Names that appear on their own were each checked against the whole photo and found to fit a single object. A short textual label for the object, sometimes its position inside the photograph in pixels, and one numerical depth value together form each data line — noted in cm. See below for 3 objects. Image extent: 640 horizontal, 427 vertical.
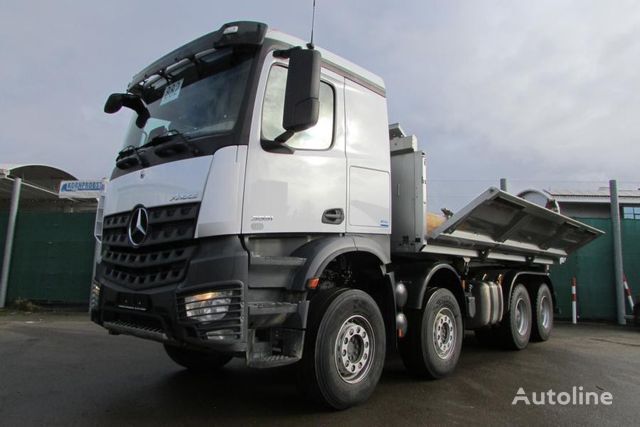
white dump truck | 353
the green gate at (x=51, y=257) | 1186
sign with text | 1232
